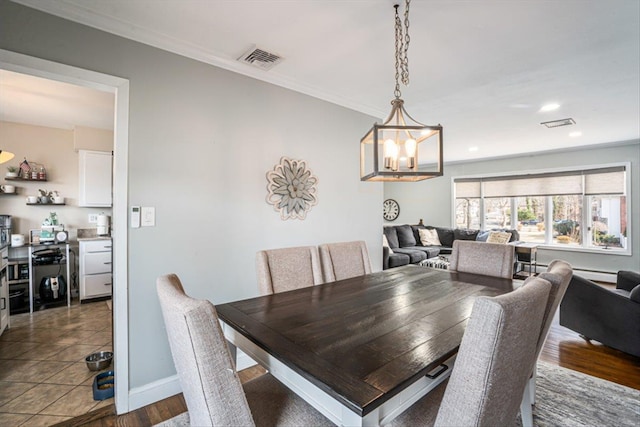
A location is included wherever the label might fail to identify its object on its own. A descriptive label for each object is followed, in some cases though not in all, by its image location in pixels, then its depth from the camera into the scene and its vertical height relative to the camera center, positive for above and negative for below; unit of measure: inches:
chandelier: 63.2 +14.9
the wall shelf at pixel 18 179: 154.7 +17.9
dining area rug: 72.4 -50.0
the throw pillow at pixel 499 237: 232.5 -17.6
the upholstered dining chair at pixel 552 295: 52.0 -14.4
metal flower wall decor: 105.2 +9.3
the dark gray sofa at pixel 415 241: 219.3 -23.4
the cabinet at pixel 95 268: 161.5 -30.4
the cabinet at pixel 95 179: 168.2 +19.6
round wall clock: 326.0 +5.6
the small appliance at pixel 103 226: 173.8 -7.6
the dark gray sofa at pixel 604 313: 99.2 -35.4
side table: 218.5 -29.0
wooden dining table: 34.3 -19.0
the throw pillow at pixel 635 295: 97.3 -26.4
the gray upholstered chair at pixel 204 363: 32.1 -16.7
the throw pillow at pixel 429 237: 267.0 -20.8
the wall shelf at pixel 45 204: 161.9 +4.8
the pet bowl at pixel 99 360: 93.8 -47.0
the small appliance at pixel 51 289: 155.0 -39.8
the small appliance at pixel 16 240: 150.6 -14.0
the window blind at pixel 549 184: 208.2 +24.6
